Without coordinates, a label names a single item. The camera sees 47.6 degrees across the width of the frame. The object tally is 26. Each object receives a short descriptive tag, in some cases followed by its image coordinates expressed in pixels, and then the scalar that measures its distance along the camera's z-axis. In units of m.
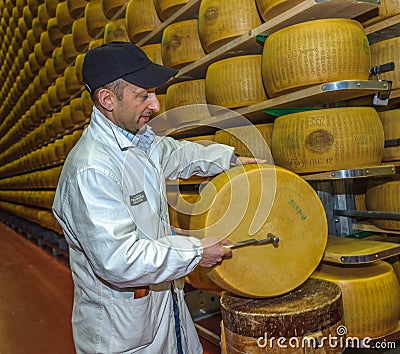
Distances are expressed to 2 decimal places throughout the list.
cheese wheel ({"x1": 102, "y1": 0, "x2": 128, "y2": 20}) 3.46
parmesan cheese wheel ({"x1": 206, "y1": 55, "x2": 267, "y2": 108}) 2.16
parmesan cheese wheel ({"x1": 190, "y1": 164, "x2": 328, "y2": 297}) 1.48
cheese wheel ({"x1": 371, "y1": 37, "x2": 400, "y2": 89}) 1.95
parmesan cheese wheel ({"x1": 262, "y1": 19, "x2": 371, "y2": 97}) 1.76
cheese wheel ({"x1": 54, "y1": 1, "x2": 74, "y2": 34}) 4.76
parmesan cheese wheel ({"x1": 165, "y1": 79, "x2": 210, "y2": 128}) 2.59
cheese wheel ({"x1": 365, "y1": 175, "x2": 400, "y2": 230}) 2.03
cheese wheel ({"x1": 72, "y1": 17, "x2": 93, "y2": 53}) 4.30
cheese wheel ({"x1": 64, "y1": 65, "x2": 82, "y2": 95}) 4.66
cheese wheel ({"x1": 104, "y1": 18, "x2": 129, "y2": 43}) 3.42
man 1.27
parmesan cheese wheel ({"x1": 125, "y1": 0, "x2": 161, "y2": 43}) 2.95
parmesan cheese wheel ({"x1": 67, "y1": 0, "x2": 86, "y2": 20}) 4.41
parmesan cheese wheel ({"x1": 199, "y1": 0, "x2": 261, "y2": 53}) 2.18
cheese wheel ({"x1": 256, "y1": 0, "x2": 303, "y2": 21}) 1.89
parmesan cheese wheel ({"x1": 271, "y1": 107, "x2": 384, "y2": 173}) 1.81
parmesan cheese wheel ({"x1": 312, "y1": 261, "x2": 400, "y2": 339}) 1.84
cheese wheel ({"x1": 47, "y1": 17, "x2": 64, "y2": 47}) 5.19
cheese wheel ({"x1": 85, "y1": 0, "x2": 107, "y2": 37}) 3.91
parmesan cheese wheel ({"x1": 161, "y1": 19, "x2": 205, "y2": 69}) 2.57
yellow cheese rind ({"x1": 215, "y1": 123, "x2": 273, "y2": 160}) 2.11
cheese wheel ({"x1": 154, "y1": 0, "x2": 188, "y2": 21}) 2.62
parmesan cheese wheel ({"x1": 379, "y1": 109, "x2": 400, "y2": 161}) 2.10
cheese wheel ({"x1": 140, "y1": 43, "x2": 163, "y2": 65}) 2.97
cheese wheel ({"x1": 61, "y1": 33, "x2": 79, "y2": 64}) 4.73
